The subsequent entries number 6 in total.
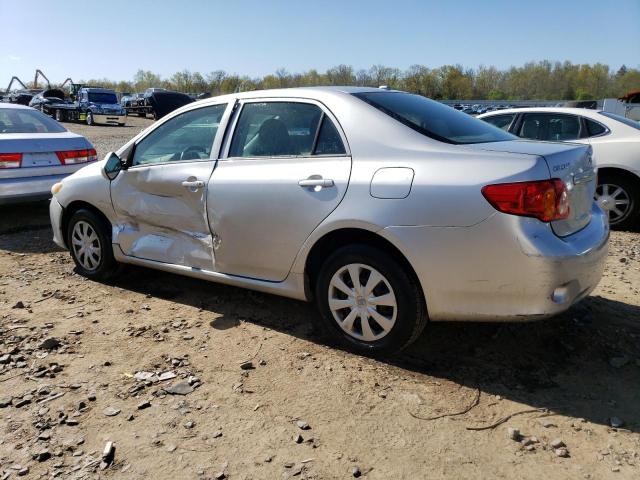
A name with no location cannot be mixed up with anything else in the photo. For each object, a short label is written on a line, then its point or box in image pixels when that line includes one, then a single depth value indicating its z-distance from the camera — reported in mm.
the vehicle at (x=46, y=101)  30047
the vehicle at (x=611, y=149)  6719
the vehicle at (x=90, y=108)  30977
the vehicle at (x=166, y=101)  27625
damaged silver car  2842
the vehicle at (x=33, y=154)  6688
